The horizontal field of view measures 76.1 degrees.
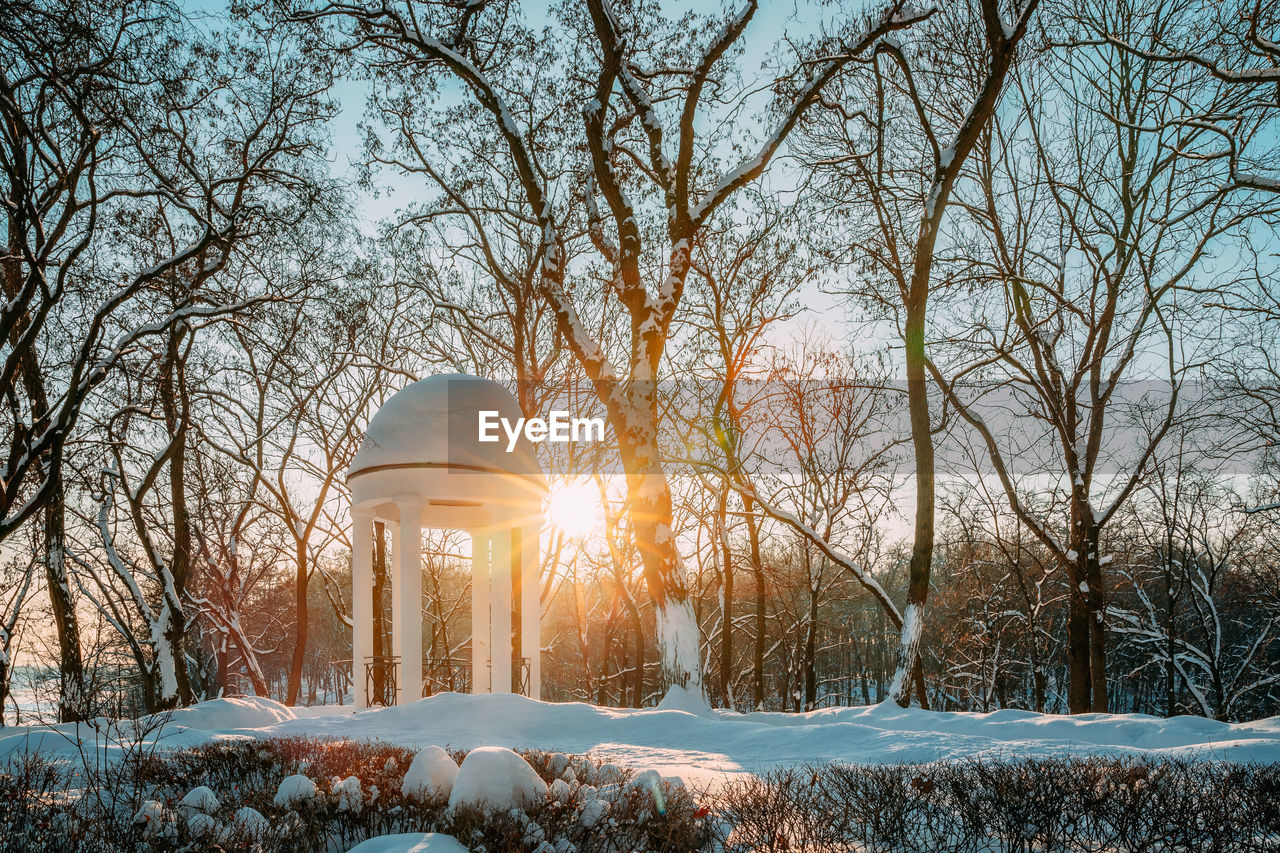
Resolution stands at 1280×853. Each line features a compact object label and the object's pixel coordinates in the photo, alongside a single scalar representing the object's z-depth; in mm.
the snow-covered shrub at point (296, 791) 4703
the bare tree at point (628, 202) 11945
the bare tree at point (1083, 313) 15695
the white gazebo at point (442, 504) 13953
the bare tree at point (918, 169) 11984
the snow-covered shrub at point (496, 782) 4504
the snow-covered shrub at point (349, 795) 4534
